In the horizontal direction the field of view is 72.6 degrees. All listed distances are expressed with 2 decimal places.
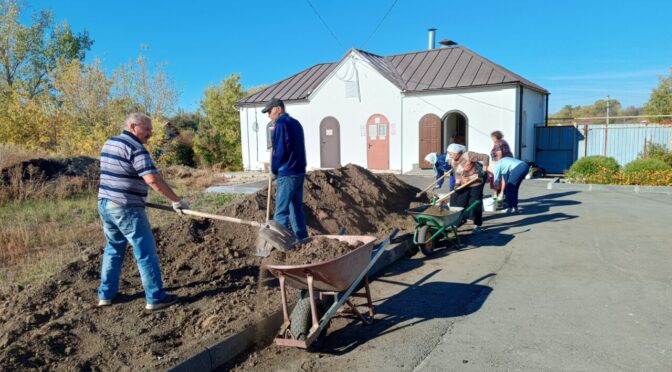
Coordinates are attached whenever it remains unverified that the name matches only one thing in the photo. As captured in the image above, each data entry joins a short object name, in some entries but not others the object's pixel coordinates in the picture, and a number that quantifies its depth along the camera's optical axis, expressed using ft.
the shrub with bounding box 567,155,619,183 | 50.10
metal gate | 63.72
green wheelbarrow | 22.47
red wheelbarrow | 12.22
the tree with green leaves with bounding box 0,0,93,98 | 96.43
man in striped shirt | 13.60
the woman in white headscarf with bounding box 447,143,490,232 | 26.30
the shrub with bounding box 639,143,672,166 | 56.39
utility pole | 63.41
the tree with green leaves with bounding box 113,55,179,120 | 80.28
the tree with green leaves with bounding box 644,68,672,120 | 106.93
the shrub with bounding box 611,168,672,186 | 46.50
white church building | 56.65
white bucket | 34.22
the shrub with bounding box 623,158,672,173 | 48.55
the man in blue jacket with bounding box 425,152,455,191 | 35.17
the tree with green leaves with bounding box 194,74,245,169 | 86.12
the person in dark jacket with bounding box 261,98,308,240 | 18.54
